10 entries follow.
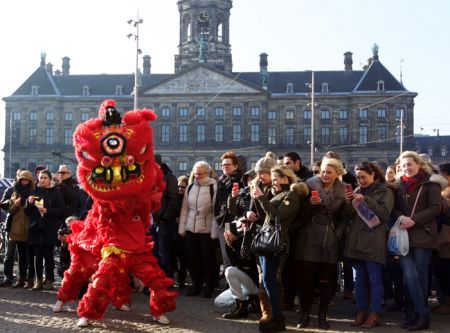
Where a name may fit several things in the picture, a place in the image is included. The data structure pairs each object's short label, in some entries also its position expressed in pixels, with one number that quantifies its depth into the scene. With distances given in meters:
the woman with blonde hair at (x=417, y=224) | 6.79
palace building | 64.69
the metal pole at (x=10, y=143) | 67.81
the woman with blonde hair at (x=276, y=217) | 6.42
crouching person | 7.22
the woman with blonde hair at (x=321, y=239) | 6.74
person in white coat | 8.90
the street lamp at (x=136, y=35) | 23.80
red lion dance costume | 6.64
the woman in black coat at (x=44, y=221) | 9.17
